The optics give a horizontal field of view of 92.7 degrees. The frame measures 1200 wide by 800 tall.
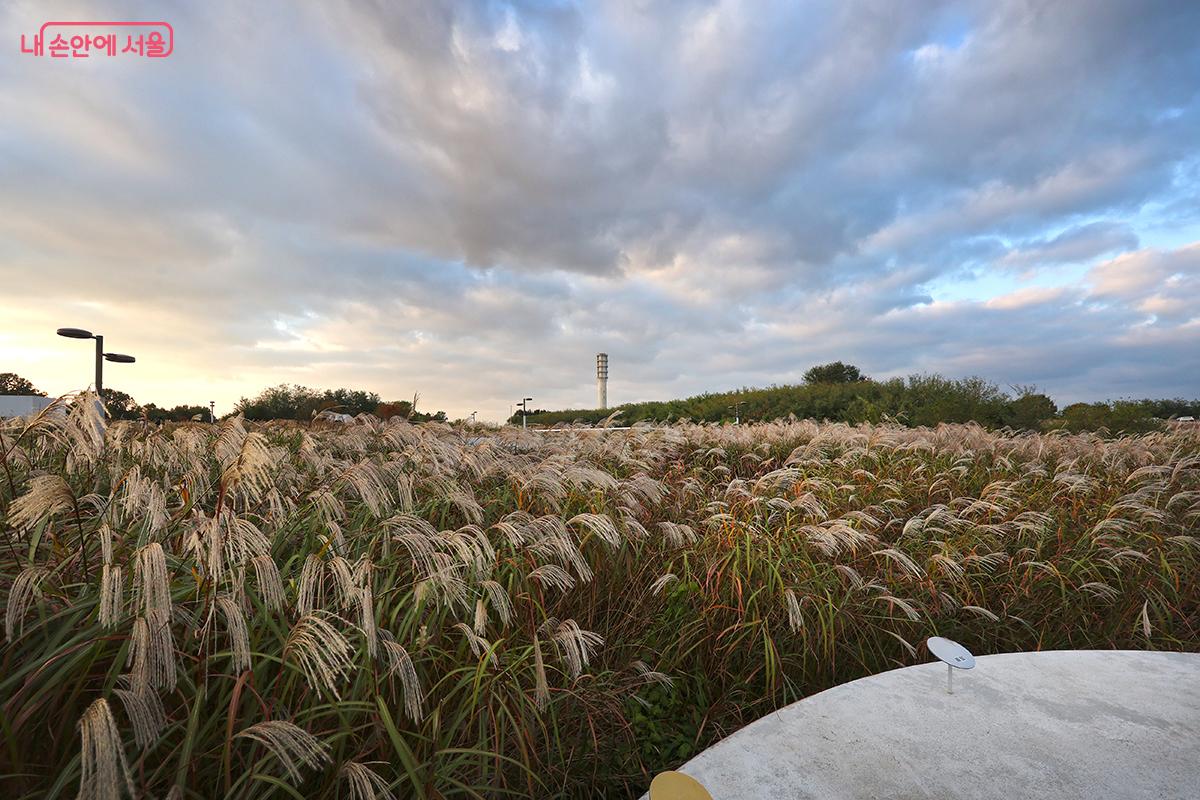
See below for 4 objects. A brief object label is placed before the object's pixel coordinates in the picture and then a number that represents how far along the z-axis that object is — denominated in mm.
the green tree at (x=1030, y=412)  17781
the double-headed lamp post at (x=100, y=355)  11719
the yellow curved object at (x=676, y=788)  1259
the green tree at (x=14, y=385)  25498
